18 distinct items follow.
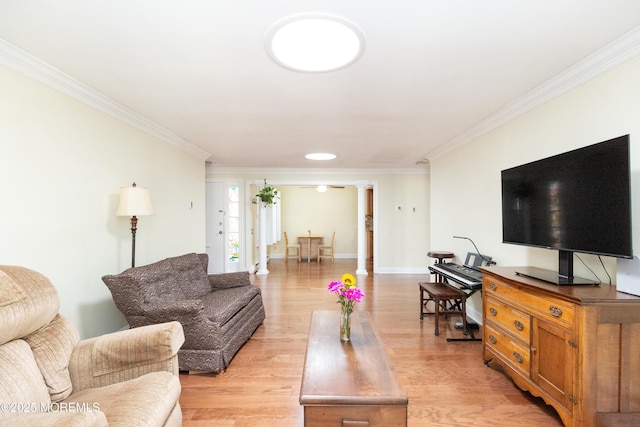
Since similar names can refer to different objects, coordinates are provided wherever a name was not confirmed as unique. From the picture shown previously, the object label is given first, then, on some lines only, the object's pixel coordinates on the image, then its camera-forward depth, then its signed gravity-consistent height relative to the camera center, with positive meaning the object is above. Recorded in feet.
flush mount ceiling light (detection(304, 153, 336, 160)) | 15.78 +3.26
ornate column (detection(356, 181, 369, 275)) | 20.83 -1.05
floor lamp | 8.57 +0.39
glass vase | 6.35 -2.45
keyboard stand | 9.77 -4.14
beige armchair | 3.99 -2.39
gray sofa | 7.56 -2.72
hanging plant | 20.42 +1.39
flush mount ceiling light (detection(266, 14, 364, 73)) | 5.26 +3.44
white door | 20.17 -0.70
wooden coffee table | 4.42 -2.77
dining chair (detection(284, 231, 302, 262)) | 26.45 -3.42
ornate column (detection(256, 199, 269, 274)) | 20.78 -1.59
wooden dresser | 5.17 -2.59
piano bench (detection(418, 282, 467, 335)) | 9.92 -2.86
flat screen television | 5.33 +0.21
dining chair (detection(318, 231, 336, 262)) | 26.37 -3.43
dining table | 26.73 -2.65
